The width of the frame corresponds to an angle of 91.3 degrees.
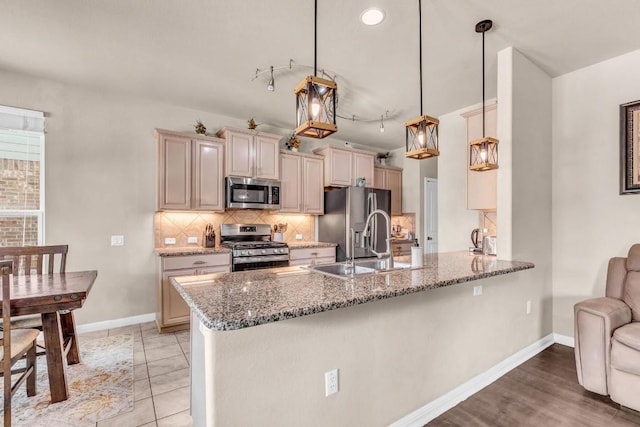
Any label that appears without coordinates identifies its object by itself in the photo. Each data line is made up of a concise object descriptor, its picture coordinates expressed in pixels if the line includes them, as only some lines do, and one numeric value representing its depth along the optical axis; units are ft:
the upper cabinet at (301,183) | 14.73
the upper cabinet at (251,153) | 13.11
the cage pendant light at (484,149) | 7.73
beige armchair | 6.48
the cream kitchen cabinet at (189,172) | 11.84
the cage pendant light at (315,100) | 5.06
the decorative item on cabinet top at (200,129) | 12.86
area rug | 6.59
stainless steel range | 12.46
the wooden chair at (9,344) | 5.70
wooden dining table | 6.27
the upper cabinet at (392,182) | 17.93
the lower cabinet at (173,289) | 11.18
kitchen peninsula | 4.21
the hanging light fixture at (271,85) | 10.25
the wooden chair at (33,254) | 7.75
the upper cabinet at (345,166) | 15.75
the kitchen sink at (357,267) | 7.12
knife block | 13.16
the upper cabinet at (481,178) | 10.27
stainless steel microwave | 13.05
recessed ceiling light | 7.18
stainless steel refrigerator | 14.83
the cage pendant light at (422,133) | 6.73
